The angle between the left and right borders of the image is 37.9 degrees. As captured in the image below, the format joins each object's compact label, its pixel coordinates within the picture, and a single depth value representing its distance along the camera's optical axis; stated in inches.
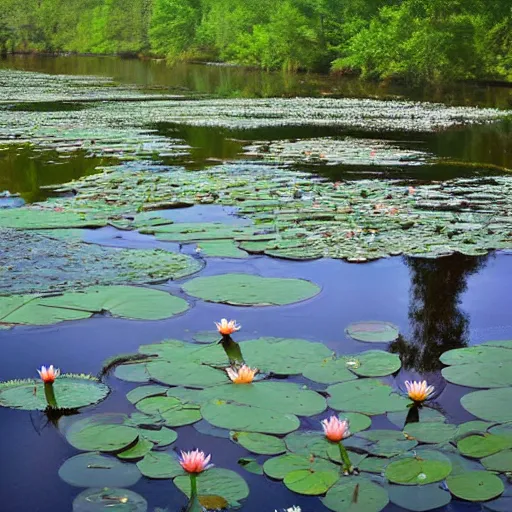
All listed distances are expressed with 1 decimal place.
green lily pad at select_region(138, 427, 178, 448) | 83.6
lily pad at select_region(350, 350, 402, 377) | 102.4
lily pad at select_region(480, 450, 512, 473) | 77.8
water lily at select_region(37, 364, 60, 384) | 91.6
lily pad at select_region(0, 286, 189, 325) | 123.6
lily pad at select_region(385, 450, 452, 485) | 75.5
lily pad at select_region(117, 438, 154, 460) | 80.6
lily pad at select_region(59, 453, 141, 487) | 76.3
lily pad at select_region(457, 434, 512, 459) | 81.1
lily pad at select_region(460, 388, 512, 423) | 90.5
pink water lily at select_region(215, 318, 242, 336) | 108.0
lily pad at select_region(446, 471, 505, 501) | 73.0
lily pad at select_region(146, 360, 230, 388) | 98.3
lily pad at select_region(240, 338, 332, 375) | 104.3
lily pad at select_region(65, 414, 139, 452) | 82.9
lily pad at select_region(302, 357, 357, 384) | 100.3
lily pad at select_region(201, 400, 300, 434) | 86.0
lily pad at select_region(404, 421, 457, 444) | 84.3
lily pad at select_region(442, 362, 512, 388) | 99.9
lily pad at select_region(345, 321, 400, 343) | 118.8
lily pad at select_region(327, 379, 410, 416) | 91.8
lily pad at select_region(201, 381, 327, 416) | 91.1
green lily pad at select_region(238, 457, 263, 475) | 79.2
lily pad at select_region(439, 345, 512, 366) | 107.3
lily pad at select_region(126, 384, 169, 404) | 94.9
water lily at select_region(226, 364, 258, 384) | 96.8
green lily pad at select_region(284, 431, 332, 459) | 81.0
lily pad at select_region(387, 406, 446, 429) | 89.4
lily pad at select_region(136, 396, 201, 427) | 88.7
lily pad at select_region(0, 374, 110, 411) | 94.1
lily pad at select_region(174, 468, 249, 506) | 74.2
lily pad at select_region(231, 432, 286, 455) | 81.8
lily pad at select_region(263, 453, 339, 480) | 77.5
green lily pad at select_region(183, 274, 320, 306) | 134.5
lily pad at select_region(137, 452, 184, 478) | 77.1
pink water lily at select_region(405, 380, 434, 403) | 88.8
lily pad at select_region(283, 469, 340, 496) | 74.4
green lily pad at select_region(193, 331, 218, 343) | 115.6
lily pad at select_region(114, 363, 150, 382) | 102.1
